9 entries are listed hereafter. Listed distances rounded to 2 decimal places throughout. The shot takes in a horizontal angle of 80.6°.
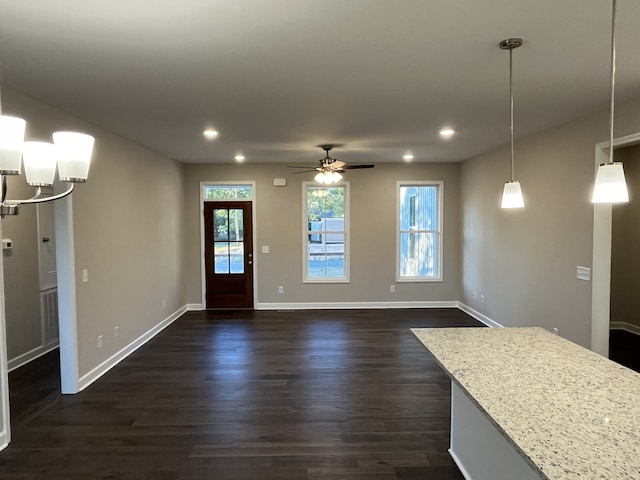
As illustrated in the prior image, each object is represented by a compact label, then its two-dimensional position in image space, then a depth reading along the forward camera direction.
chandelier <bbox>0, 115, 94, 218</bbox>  1.59
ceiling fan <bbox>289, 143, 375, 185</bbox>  4.91
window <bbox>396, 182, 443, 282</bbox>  7.04
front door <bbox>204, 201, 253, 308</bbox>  6.90
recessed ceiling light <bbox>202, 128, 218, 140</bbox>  4.20
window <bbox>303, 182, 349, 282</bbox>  7.00
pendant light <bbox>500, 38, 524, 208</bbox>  2.37
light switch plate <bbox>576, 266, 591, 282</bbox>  3.72
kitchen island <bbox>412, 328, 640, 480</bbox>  1.18
